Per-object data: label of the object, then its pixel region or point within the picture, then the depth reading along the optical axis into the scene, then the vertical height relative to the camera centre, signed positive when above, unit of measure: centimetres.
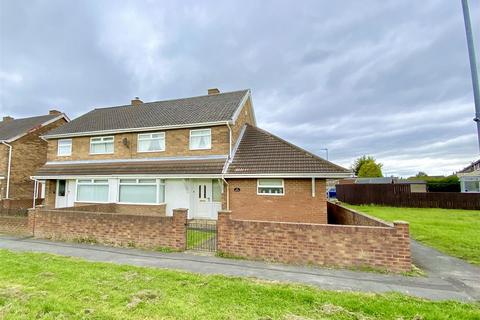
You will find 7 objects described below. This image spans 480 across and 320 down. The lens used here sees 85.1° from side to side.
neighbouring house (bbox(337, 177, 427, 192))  2957 +97
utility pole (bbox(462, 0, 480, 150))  533 +273
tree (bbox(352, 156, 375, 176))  6406 +646
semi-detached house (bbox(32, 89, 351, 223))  1205 +125
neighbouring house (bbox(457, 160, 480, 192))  2785 +35
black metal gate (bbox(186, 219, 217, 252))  844 -175
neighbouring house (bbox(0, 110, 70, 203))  1983 +276
